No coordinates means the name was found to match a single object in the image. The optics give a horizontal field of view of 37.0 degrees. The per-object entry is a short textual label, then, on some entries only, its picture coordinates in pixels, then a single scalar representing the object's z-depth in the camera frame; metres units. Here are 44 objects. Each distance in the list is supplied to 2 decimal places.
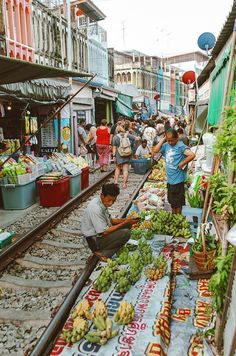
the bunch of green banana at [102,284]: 5.06
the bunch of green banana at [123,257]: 5.85
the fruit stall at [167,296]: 3.64
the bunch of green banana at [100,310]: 4.25
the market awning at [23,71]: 5.41
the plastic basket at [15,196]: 9.89
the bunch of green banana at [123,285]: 4.98
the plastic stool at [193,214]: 6.86
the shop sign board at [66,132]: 16.36
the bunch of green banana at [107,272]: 5.24
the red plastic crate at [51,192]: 10.34
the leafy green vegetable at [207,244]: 5.07
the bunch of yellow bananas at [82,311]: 4.35
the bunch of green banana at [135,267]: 5.25
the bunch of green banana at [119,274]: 5.21
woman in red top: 14.96
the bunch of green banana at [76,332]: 3.95
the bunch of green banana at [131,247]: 6.51
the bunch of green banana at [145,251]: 5.80
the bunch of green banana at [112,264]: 5.48
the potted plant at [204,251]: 4.93
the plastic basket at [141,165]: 15.51
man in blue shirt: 7.45
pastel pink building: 12.95
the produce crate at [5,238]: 7.16
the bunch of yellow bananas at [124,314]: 4.21
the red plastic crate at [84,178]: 12.85
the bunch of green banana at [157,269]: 5.26
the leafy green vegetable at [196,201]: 7.16
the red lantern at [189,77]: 16.17
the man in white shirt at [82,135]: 16.92
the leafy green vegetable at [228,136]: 3.29
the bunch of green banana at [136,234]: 7.13
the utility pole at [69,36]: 16.58
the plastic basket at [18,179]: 9.73
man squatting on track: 5.76
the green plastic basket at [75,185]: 11.66
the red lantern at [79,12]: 21.69
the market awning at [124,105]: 26.47
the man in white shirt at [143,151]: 15.47
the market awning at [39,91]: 9.58
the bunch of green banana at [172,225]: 7.34
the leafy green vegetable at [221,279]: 3.63
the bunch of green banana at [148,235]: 7.07
